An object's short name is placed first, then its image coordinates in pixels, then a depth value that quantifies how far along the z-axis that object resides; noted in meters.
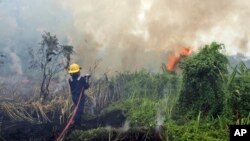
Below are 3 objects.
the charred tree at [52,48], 16.41
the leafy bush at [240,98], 10.64
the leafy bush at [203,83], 11.48
